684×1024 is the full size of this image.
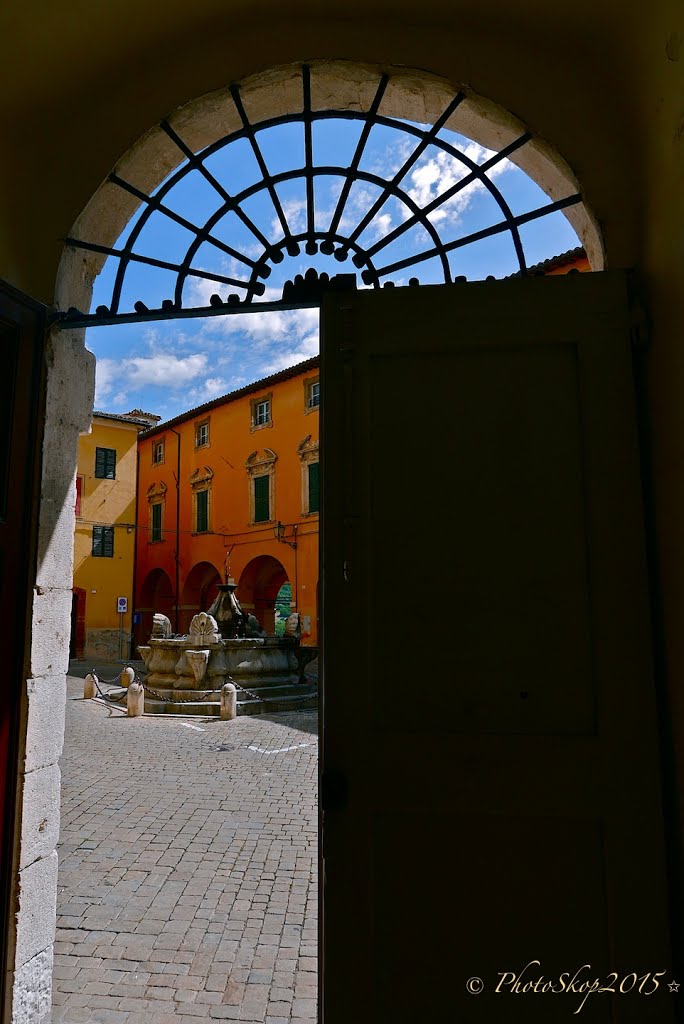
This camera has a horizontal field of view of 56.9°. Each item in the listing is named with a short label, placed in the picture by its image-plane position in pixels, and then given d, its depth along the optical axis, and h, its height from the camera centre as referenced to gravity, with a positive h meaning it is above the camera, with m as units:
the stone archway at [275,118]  2.75 +2.14
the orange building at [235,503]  22.86 +3.70
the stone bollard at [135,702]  12.34 -2.10
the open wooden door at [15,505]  2.54 +0.38
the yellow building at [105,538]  27.35 +2.53
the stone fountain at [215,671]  12.88 -1.68
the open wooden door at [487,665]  1.92 -0.24
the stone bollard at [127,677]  14.17 -1.88
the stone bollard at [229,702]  11.87 -2.05
